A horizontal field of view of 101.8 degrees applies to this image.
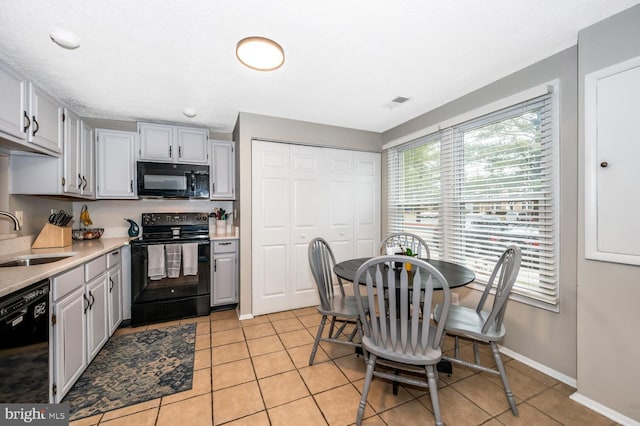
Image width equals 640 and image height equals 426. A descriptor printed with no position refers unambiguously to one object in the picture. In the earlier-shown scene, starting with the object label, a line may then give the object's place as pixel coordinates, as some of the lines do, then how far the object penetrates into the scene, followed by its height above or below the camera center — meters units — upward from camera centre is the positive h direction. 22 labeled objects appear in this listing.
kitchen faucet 1.91 -0.06
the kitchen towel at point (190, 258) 3.00 -0.54
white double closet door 3.14 -0.01
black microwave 3.12 +0.40
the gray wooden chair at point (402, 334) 1.39 -0.69
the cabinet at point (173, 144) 3.18 +0.87
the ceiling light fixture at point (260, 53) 1.66 +1.07
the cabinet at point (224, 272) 3.19 -0.75
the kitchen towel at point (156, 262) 2.91 -0.56
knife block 2.44 -0.24
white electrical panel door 1.50 +0.30
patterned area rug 1.75 -1.26
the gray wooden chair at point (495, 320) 1.60 -0.76
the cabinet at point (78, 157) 2.47 +0.57
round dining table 1.79 -0.48
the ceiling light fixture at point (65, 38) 1.64 +1.13
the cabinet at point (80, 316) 1.64 -0.80
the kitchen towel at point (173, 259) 2.96 -0.54
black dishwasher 1.25 -0.70
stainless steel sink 2.02 -0.37
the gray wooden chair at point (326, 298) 2.06 -0.75
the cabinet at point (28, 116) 1.75 +0.74
